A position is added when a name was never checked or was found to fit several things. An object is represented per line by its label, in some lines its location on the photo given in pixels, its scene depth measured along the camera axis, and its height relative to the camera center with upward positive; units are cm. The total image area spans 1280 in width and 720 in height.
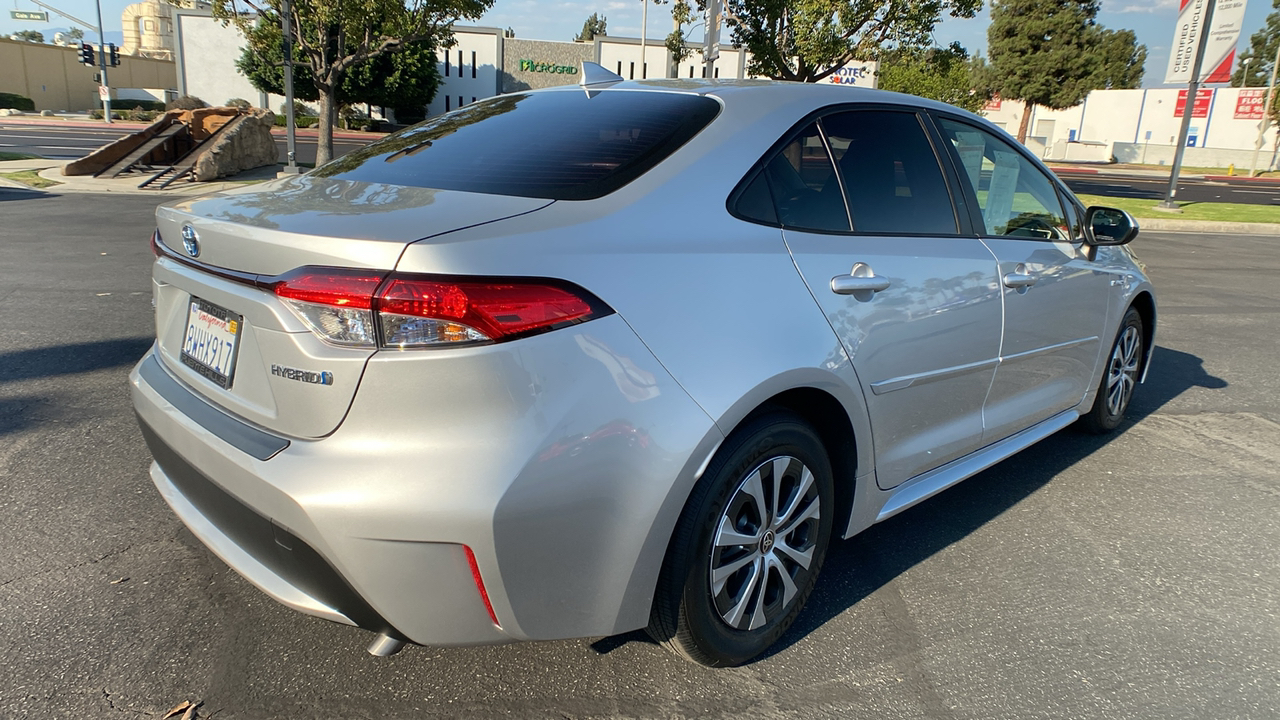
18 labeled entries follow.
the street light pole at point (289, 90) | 1680 -3
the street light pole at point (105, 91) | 4331 -65
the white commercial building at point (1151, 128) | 5150 +41
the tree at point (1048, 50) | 4419 +404
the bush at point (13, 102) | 5419 -175
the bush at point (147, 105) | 5378 -153
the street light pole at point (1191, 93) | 1641 +87
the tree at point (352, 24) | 1789 +145
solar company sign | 4131 +213
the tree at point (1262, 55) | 7188 +749
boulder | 1716 -133
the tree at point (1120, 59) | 4488 +516
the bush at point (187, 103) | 4191 -98
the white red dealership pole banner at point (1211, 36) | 1733 +205
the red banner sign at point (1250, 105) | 5037 +204
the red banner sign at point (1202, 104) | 5294 +206
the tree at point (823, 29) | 1820 +192
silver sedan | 181 -61
